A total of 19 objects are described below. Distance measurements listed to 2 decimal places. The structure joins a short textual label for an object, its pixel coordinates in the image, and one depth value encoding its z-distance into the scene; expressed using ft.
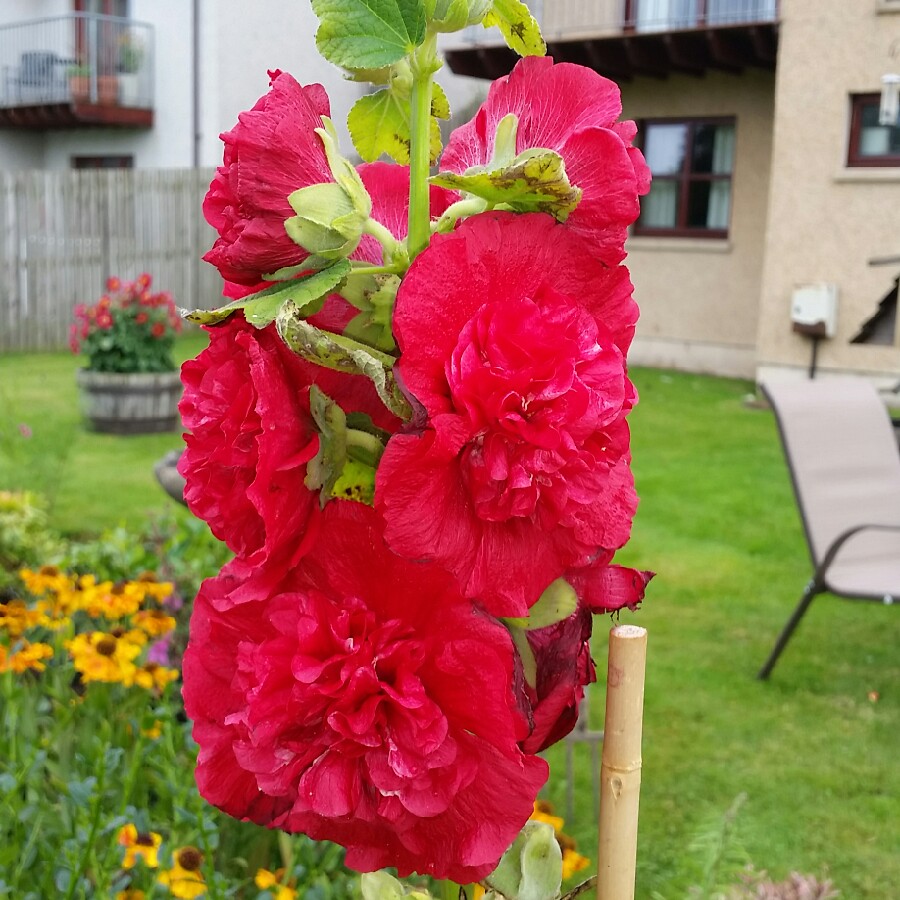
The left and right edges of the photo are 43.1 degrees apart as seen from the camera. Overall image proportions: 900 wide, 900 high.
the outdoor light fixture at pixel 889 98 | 31.71
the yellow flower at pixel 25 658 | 8.12
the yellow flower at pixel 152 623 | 8.55
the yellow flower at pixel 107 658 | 7.79
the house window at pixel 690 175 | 43.88
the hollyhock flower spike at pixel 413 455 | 2.04
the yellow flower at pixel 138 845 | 6.16
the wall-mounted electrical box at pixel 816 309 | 36.52
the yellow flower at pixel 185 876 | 5.80
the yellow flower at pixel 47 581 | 9.10
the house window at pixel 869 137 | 36.65
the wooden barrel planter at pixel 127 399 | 27.53
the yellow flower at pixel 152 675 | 7.86
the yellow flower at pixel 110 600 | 8.60
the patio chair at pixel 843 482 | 13.75
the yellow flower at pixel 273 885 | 6.01
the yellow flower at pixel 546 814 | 6.93
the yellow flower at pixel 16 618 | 8.34
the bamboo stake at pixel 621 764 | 2.74
